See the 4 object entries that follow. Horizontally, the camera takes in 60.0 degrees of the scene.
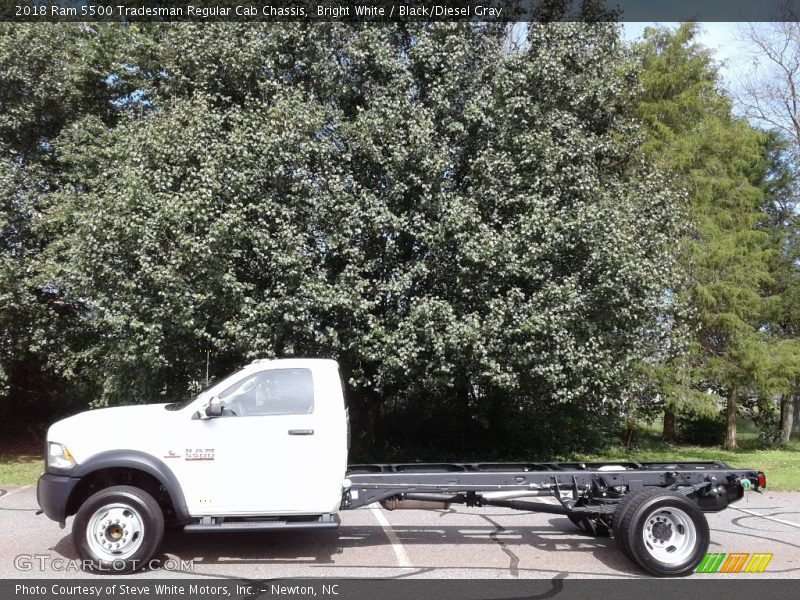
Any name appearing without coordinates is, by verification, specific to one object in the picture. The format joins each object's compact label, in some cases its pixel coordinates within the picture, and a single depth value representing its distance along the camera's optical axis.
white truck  6.39
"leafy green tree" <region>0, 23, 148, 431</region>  14.70
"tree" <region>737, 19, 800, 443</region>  22.78
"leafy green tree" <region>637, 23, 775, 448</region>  18.58
